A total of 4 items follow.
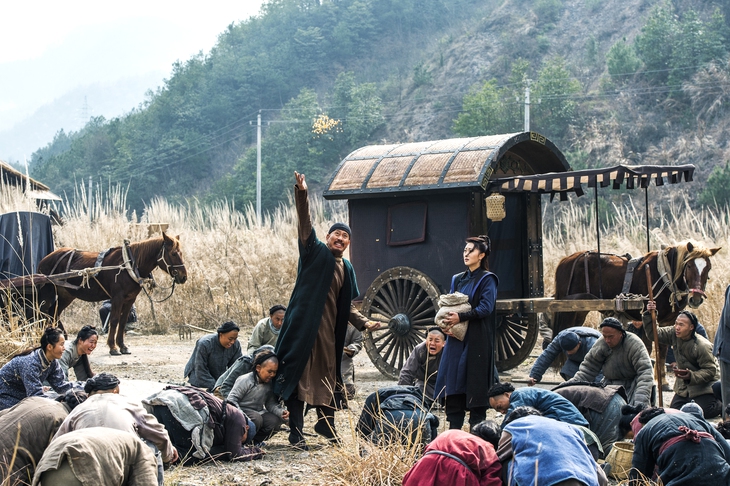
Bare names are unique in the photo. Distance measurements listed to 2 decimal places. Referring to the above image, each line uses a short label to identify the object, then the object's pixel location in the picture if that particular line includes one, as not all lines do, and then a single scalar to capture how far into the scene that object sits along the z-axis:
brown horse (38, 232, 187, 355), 12.82
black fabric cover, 12.09
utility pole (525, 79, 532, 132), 27.88
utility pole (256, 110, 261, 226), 35.66
